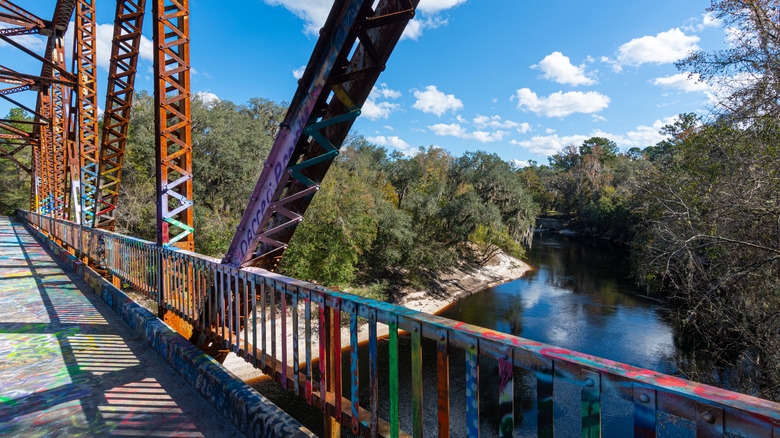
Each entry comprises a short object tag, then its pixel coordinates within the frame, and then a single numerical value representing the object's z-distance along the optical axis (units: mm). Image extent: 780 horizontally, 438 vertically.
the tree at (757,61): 6359
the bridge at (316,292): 1093
